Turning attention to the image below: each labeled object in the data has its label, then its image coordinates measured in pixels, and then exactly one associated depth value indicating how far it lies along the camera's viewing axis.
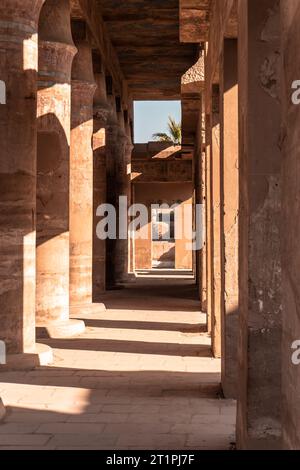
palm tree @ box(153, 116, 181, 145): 40.66
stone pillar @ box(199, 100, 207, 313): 13.83
